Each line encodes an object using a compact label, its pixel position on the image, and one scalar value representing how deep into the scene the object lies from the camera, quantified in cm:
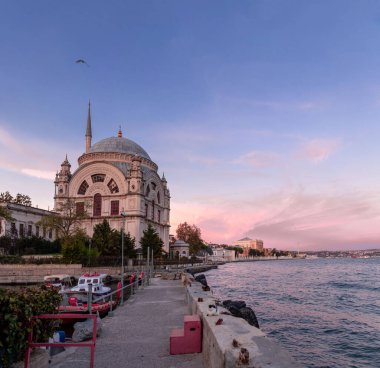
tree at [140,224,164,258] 6179
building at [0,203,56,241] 5562
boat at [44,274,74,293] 3368
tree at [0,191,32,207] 6017
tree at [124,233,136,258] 5744
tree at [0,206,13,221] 4696
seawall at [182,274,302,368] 486
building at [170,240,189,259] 8972
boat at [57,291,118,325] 1634
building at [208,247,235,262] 18421
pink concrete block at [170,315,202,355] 838
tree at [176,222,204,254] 10150
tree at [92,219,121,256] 5438
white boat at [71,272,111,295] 2581
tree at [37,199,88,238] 5462
